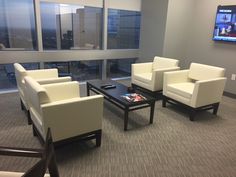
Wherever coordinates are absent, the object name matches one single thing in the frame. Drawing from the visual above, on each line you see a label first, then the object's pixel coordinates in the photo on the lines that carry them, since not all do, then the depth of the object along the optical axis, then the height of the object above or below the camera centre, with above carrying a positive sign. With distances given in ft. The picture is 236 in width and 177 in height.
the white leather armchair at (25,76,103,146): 6.66 -2.80
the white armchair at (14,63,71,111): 9.75 -2.21
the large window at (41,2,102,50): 14.43 +0.70
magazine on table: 9.40 -2.85
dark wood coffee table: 9.09 -2.92
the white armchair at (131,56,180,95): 12.96 -2.46
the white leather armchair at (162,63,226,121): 10.36 -2.73
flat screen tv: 13.44 +1.12
